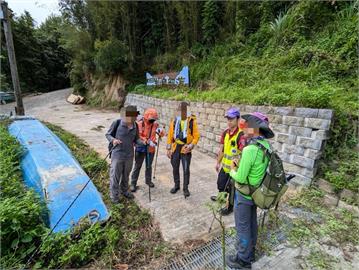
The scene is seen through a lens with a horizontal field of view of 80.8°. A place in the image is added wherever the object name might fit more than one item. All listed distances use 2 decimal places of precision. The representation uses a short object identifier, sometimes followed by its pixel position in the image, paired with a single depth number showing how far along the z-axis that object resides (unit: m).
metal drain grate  2.05
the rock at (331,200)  2.83
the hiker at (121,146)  2.95
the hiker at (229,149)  2.57
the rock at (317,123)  3.01
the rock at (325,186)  2.93
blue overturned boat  2.48
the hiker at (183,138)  3.18
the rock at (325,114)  2.98
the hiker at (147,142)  3.34
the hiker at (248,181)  1.72
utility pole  6.85
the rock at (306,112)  3.16
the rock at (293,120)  3.34
